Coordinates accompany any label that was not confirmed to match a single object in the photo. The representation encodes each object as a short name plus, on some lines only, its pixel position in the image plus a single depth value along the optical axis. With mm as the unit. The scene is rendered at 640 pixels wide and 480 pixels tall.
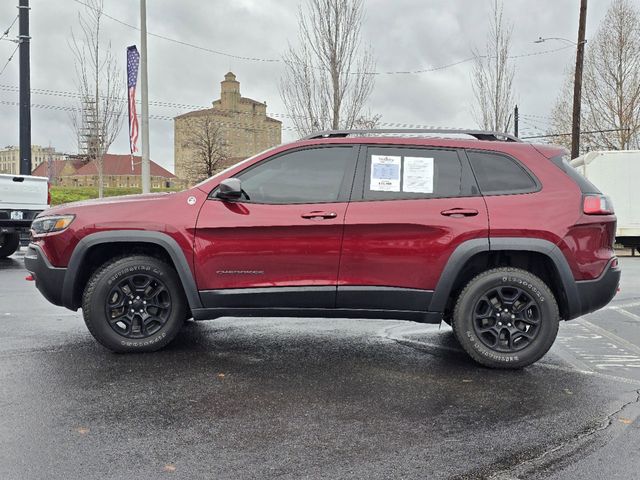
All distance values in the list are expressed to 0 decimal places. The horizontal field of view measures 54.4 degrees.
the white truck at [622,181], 16641
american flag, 16984
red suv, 4645
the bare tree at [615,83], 29047
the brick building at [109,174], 136000
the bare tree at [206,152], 79188
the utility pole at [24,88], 16828
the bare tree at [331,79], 19609
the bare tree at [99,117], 25109
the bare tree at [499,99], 25719
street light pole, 21688
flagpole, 14859
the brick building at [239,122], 138125
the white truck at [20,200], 11884
